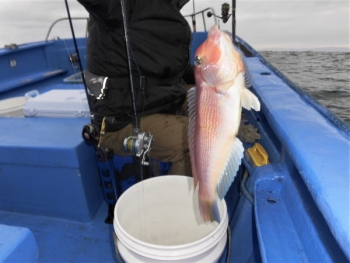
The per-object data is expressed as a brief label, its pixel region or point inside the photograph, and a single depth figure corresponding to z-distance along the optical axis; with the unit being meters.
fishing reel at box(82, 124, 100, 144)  1.71
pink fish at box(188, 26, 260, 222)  0.73
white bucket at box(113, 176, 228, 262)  1.09
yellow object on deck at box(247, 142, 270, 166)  1.50
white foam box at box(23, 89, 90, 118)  2.29
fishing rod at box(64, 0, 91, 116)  1.75
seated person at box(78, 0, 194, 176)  1.78
